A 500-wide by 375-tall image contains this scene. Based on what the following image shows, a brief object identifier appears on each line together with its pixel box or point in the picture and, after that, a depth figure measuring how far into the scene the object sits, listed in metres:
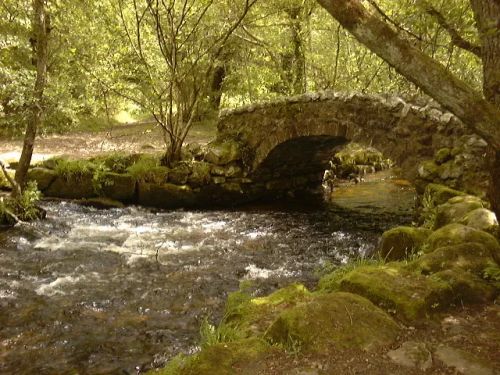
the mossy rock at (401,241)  5.39
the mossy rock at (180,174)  11.50
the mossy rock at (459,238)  4.29
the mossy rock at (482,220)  4.86
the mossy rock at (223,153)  11.73
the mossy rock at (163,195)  11.43
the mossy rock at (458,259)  3.99
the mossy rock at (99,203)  11.09
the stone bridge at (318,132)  8.33
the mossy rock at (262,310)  3.61
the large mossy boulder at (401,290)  3.46
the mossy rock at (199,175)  11.52
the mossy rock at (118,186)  11.32
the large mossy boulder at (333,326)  3.00
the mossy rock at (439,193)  7.09
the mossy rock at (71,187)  11.22
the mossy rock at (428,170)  7.99
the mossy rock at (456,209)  5.79
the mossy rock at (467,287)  3.68
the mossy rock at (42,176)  11.01
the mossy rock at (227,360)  2.78
